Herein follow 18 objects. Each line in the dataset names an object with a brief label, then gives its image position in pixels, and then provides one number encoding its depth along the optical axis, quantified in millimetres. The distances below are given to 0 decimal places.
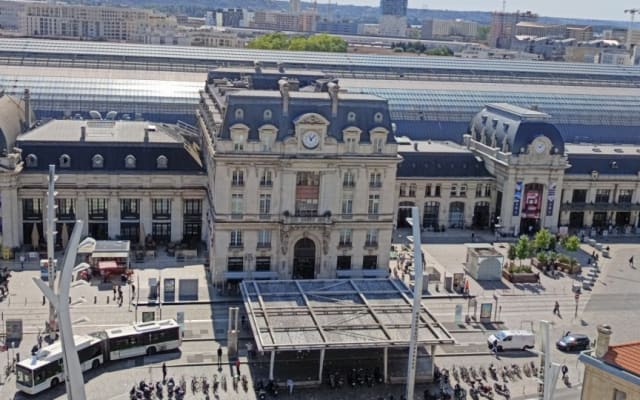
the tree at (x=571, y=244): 131375
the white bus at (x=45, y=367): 79312
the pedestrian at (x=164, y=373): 84756
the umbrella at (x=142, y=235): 128250
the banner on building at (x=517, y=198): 147838
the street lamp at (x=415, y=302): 71688
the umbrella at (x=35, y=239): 123088
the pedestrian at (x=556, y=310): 110812
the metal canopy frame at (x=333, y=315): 85562
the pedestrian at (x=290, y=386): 83312
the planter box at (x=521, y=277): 123125
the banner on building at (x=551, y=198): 149125
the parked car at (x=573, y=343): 98062
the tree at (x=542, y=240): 129250
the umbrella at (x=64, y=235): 122350
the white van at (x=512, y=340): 96562
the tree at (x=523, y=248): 125688
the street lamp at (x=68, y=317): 55656
